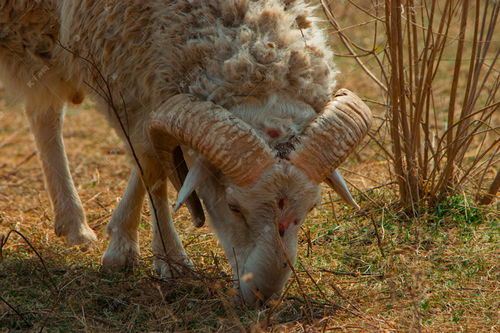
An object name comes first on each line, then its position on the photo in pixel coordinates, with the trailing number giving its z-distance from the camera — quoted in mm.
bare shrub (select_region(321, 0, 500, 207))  9148
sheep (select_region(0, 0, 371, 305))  6879
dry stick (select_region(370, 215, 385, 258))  8577
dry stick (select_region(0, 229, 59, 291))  7697
